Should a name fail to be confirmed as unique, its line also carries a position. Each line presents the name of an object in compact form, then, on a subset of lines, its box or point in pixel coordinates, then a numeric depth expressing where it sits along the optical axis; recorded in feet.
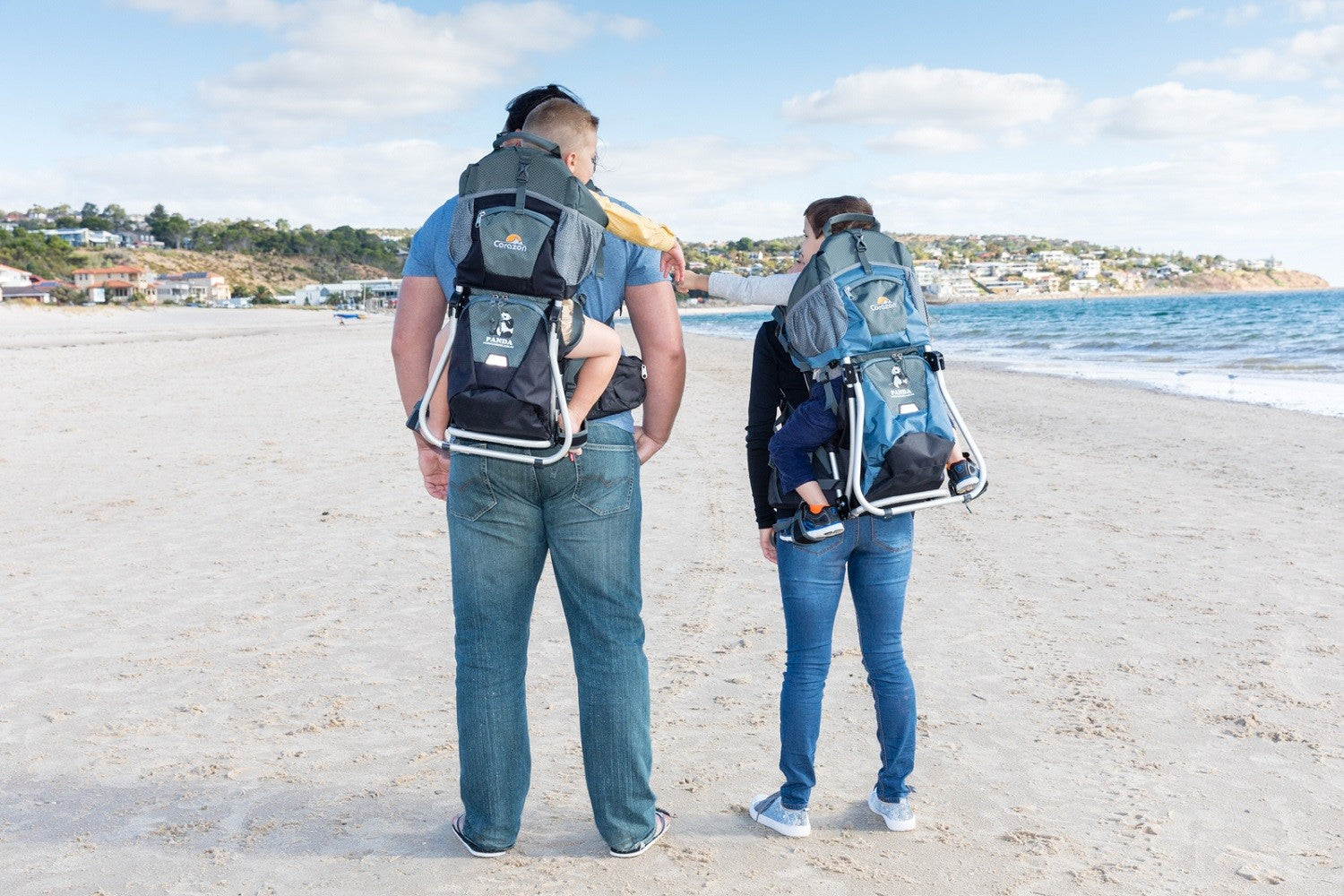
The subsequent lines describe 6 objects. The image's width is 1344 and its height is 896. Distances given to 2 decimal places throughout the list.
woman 9.48
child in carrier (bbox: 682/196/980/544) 9.11
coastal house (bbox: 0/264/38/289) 243.89
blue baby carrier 8.85
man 8.68
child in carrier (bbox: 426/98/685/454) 8.25
